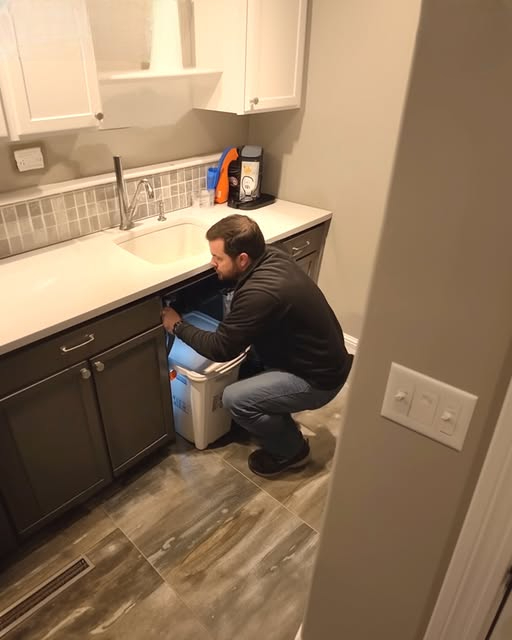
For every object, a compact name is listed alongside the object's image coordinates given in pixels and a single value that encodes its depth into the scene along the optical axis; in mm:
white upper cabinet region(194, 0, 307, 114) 2072
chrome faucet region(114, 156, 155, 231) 2104
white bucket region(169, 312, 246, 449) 2014
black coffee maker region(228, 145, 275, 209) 2559
